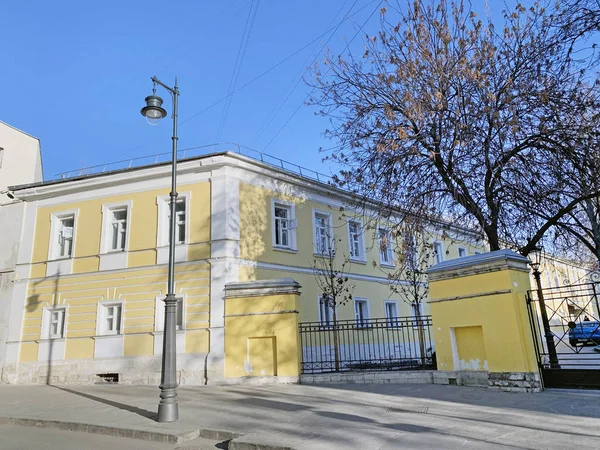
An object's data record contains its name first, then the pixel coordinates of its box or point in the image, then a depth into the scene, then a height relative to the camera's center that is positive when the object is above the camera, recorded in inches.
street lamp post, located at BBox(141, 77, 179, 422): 337.1 +26.1
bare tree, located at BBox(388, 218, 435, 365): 495.2 +117.7
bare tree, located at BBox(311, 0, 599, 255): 417.4 +202.3
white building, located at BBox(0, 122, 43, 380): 743.1 +317.1
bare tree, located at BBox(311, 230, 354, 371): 756.0 +125.0
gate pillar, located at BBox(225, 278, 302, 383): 534.9 +22.4
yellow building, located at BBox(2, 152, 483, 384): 633.6 +142.5
